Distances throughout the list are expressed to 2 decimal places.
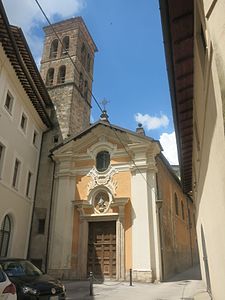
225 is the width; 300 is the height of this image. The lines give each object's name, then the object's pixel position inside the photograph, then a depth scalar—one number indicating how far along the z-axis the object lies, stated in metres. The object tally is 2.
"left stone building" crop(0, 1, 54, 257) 14.62
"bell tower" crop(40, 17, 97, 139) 23.04
